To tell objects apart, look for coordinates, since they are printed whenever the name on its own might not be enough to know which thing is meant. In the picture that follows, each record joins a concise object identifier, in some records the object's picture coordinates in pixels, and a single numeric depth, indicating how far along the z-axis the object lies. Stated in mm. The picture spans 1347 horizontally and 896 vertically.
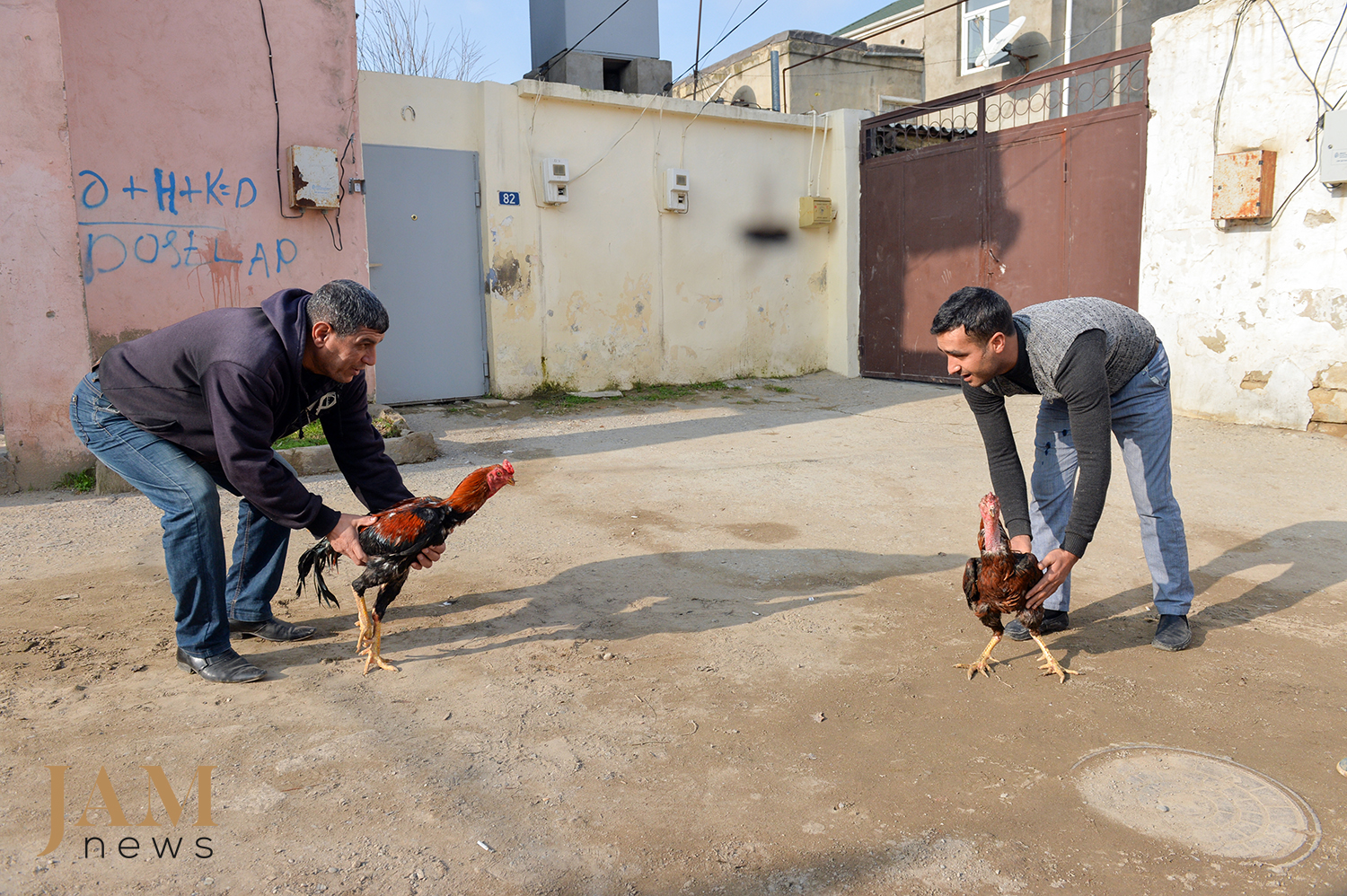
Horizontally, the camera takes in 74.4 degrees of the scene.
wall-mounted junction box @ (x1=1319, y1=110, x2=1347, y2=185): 7035
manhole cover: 2389
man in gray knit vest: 3129
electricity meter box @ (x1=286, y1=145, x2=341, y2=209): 7906
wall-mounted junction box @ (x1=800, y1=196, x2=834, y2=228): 12250
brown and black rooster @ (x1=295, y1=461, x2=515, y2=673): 3395
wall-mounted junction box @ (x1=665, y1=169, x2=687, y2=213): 11250
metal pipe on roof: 14234
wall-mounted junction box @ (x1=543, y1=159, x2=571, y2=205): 10406
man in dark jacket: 3113
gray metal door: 9693
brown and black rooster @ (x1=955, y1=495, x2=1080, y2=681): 3277
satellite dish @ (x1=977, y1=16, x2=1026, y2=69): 16906
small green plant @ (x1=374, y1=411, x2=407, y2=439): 7441
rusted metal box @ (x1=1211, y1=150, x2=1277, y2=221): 7520
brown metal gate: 9125
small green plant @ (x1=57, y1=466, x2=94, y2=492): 6527
